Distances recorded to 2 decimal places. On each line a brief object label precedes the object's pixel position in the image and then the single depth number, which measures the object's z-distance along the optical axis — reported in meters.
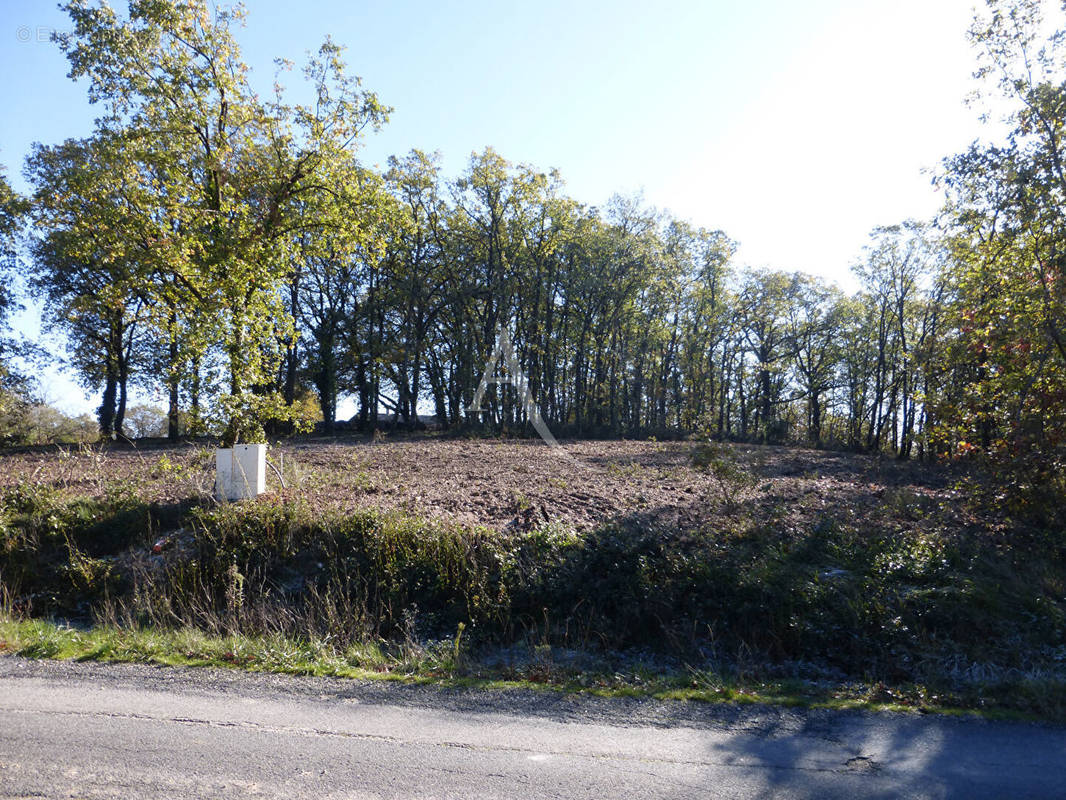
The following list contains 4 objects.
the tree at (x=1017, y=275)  9.56
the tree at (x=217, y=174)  10.39
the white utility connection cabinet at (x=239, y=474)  10.11
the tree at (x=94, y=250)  10.91
